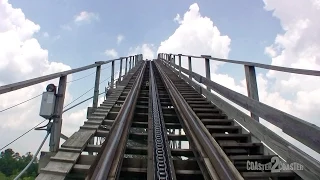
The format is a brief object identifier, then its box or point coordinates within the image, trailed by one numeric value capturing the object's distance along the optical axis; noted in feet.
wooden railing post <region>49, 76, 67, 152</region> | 10.28
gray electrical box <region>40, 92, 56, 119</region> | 10.03
